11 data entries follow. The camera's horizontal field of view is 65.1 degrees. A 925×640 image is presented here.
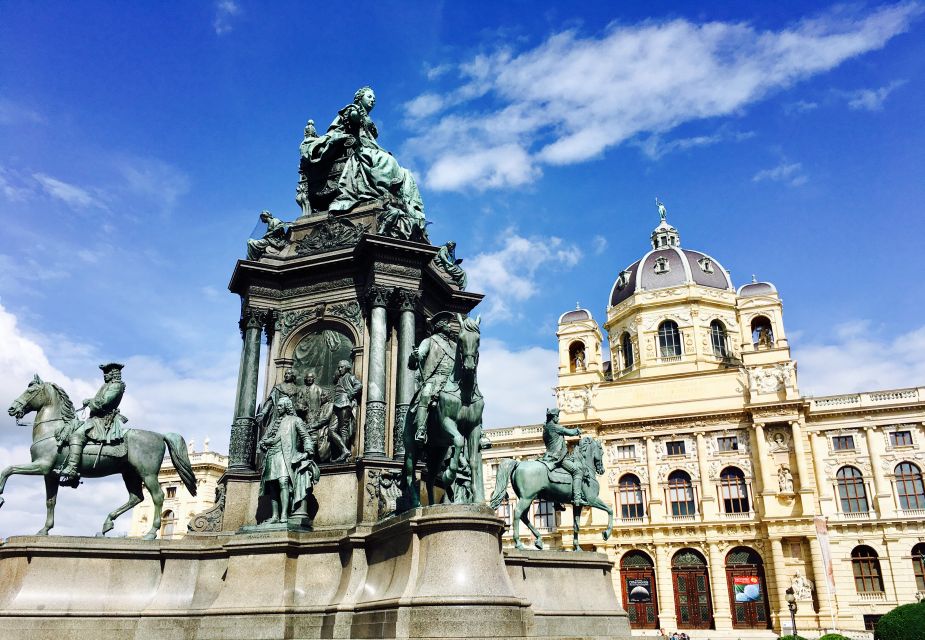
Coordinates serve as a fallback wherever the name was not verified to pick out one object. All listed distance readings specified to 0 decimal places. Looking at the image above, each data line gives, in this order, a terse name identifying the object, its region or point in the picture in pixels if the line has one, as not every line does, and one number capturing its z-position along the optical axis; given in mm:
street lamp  43300
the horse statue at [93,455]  12477
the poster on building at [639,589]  56531
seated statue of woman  15336
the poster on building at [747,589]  54031
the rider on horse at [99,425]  12477
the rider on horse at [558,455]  16266
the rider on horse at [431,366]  10859
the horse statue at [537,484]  16203
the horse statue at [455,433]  10555
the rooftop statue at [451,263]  15359
